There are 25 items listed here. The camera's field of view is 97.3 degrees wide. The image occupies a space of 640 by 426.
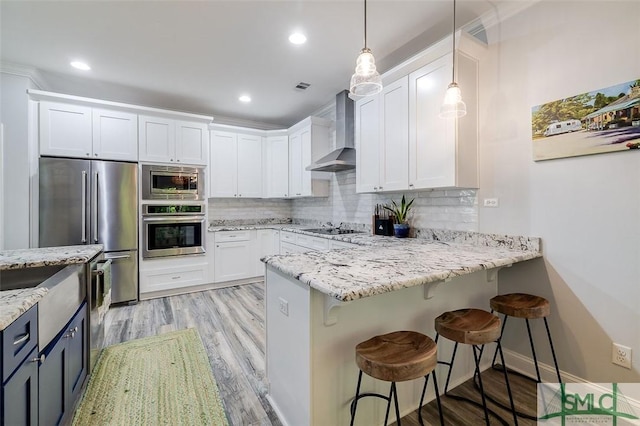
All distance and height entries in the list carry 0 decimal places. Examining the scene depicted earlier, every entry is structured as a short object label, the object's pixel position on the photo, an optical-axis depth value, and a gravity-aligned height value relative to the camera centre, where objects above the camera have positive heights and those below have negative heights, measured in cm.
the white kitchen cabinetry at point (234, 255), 438 -67
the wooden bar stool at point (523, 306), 178 -62
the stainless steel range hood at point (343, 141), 368 +99
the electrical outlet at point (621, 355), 171 -89
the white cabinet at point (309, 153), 435 +94
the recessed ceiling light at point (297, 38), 259 +163
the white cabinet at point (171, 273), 385 -86
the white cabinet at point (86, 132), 332 +102
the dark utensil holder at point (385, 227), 321 -17
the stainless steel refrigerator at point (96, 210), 325 +5
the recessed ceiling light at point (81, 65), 305 +163
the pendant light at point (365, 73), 164 +82
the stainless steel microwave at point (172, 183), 383 +44
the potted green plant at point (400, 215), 301 -4
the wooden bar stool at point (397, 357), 117 -64
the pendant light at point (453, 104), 188 +72
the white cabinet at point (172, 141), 384 +104
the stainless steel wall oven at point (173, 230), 382 -23
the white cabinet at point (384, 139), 270 +76
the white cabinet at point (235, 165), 457 +81
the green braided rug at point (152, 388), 172 -123
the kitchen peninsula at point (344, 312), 140 -58
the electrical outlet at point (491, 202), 232 +8
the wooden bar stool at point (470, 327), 145 -62
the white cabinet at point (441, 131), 228 +69
